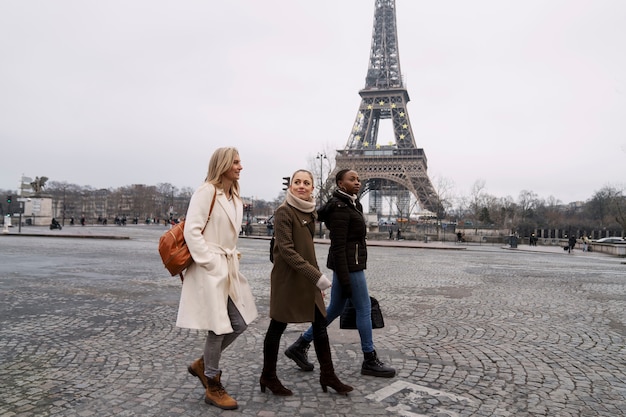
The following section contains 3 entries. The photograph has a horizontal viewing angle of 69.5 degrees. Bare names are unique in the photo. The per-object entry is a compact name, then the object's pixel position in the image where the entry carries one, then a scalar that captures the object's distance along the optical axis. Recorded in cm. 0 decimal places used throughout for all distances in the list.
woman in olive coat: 345
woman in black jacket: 382
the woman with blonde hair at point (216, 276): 323
